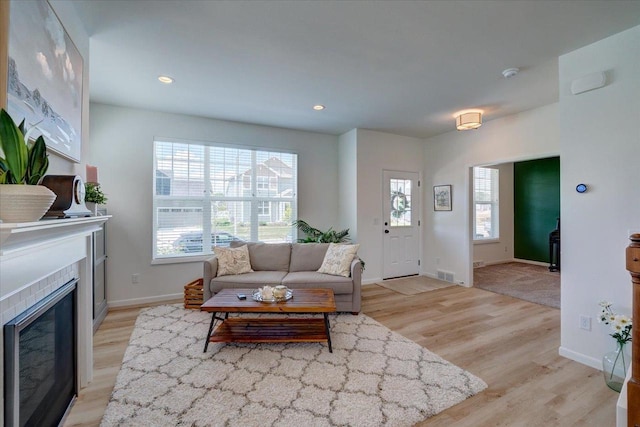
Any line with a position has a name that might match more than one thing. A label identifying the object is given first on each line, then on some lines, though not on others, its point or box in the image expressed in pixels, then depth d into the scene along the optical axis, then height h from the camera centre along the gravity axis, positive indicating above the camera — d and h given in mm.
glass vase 1989 -1147
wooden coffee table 2430 -1104
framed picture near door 4918 +299
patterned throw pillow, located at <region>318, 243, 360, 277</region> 3516 -608
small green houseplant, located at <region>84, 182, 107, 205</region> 2604 +210
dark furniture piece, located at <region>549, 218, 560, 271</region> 5699 -800
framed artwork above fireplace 1219 +742
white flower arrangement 1956 -817
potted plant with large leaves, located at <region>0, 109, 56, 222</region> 958 +125
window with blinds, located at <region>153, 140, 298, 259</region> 4027 +292
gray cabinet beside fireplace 3001 -745
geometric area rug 1706 -1254
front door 5062 -184
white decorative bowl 954 +52
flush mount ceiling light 3816 +1340
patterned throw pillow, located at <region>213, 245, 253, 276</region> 3486 -610
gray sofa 3297 -794
